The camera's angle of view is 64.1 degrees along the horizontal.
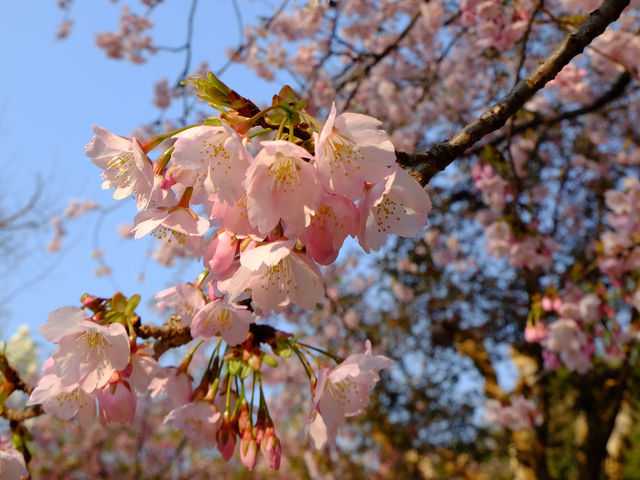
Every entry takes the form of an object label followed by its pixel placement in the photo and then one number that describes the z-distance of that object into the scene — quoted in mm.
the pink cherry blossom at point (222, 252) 165
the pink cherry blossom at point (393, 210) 161
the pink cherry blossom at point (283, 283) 169
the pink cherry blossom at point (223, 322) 200
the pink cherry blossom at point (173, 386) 240
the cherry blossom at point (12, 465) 238
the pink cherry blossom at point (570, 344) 602
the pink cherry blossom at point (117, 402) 210
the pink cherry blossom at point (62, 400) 217
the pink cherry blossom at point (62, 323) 199
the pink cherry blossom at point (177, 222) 173
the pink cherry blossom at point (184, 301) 212
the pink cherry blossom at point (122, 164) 175
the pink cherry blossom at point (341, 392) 219
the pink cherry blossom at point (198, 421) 231
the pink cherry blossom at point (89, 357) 204
